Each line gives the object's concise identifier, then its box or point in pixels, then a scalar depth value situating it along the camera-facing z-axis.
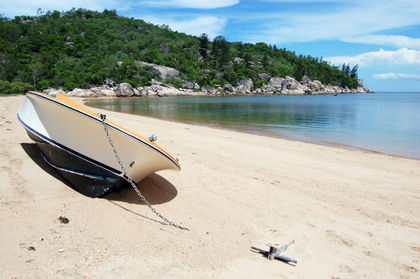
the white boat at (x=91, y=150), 4.04
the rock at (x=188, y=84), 81.36
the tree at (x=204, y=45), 112.82
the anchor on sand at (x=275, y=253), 3.22
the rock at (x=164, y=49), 99.61
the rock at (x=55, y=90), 56.39
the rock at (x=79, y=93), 56.79
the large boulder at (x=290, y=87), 110.31
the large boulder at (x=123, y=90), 60.50
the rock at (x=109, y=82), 66.43
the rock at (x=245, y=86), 95.12
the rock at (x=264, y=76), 110.28
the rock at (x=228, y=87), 89.19
